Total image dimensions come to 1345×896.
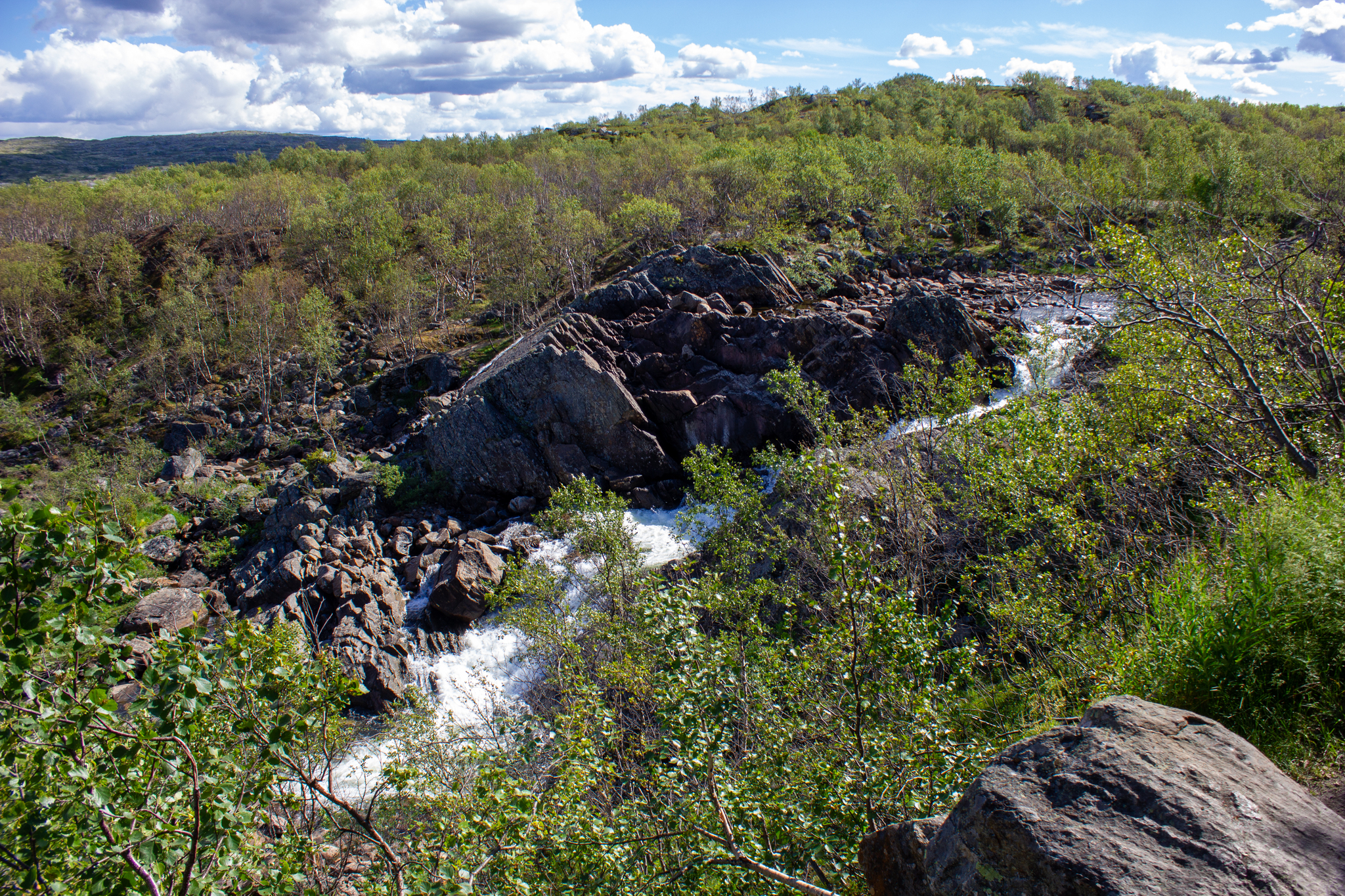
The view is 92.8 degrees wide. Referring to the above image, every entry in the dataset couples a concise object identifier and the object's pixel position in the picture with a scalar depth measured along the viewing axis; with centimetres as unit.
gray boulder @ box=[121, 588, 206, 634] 2502
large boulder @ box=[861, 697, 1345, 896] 463
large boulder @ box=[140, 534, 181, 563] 3297
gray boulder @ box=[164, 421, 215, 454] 4944
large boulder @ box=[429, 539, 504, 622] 2783
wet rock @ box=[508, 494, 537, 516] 3697
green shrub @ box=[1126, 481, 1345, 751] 670
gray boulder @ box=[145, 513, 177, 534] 3459
